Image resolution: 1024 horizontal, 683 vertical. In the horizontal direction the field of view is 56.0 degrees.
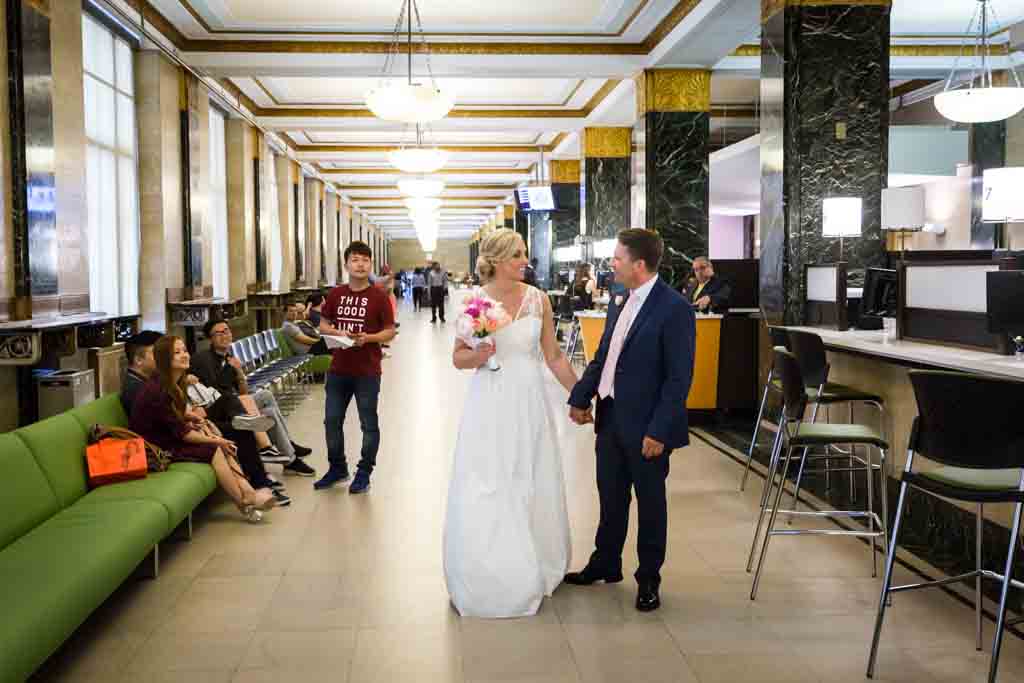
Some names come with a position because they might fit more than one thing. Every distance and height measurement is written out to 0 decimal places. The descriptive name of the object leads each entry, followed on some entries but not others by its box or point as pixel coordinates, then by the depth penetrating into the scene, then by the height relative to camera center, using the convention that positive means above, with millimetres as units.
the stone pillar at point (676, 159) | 11680 +1619
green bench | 2857 -918
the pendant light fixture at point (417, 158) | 12992 +1825
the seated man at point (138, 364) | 5445 -401
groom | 3723 -392
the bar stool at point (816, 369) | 5176 -423
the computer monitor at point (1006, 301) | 4457 -52
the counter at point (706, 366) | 8633 -675
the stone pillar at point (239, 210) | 14719 +1299
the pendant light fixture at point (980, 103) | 9117 +1779
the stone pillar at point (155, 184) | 10367 +1206
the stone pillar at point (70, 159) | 7203 +1038
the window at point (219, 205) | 14406 +1357
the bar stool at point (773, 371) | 5949 -504
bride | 3818 -723
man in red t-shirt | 6070 -405
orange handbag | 4633 -809
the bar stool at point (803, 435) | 4195 -643
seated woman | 5047 -728
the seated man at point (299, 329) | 10273 -389
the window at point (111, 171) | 9156 +1244
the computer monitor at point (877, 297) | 6668 -46
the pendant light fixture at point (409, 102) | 9047 +1816
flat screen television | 19953 +1955
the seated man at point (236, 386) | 6199 -597
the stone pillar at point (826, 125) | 7543 +1304
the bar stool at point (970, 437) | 2928 -460
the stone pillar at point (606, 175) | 16375 +2012
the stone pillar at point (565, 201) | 20688 +1960
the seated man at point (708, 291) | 9306 +3
